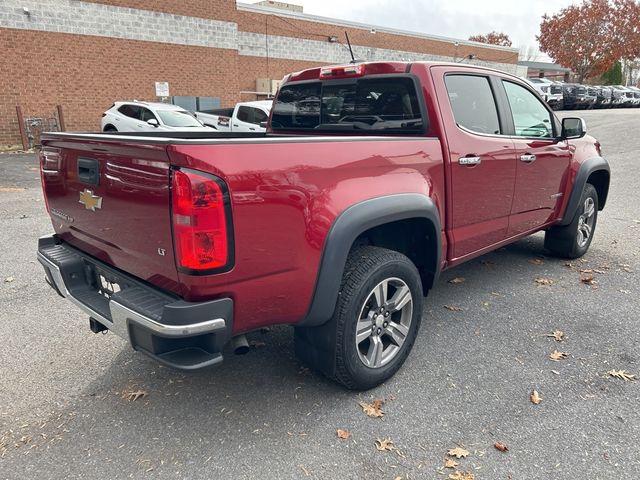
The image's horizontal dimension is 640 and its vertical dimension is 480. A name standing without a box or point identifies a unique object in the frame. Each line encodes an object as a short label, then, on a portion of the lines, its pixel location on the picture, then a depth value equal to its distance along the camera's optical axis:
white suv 14.19
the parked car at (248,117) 13.66
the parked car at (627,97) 37.88
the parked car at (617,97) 36.84
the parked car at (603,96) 34.97
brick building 16.14
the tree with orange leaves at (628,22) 43.47
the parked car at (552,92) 29.42
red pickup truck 2.17
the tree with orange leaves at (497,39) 67.38
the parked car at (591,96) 33.22
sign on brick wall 18.86
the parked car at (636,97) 39.19
